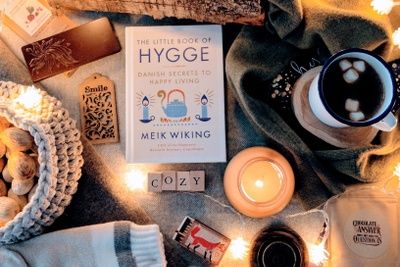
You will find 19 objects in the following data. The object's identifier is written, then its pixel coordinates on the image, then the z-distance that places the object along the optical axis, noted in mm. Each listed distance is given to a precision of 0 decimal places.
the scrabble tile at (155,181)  941
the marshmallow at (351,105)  809
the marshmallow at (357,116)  803
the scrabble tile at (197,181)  939
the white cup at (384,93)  782
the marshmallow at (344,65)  810
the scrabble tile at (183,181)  940
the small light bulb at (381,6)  902
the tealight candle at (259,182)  899
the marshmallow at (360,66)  811
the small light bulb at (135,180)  956
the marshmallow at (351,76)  810
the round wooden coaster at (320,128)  867
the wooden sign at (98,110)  967
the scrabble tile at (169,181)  940
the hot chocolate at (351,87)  807
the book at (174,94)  955
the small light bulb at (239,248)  926
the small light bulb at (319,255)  914
